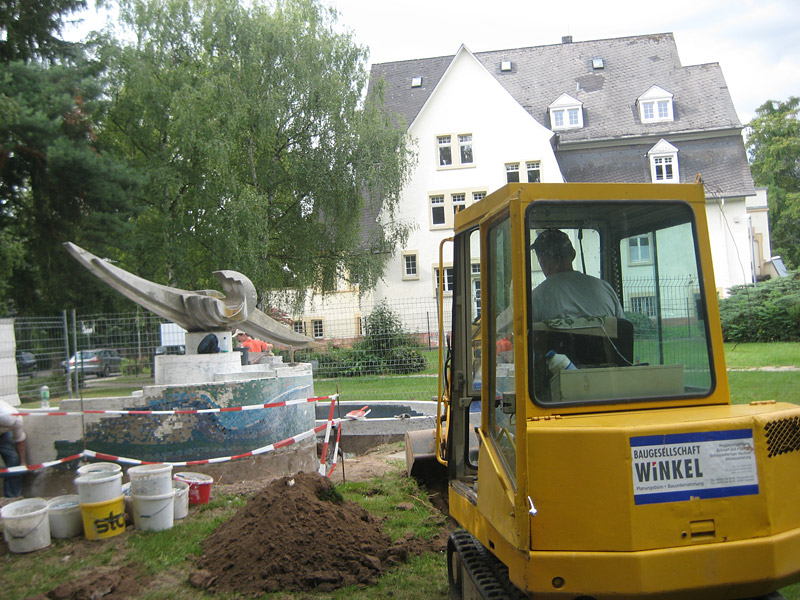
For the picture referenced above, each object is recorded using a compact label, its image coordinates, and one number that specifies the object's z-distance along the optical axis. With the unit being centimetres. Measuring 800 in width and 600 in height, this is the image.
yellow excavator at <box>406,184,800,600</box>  309
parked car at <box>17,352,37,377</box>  1249
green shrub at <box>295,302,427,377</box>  1498
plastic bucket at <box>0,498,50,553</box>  657
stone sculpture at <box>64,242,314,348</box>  1036
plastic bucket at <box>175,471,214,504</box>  803
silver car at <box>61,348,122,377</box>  1303
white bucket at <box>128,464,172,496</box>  718
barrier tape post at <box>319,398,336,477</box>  931
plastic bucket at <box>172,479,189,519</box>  751
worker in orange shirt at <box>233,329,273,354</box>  1727
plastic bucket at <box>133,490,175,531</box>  713
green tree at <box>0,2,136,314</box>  1609
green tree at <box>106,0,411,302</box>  2405
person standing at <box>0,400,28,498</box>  893
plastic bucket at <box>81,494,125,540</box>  688
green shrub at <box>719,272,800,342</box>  2420
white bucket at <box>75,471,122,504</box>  687
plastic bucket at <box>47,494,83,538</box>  696
